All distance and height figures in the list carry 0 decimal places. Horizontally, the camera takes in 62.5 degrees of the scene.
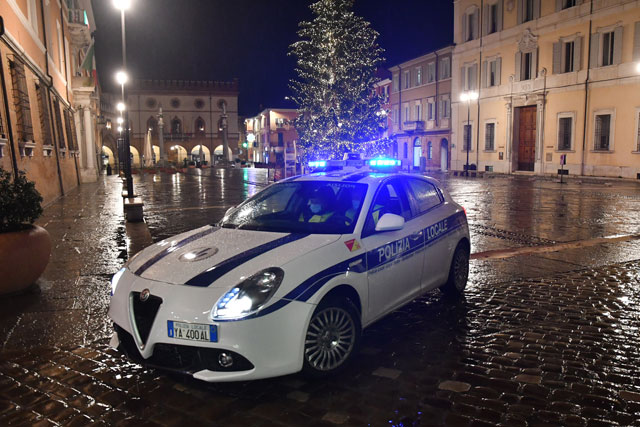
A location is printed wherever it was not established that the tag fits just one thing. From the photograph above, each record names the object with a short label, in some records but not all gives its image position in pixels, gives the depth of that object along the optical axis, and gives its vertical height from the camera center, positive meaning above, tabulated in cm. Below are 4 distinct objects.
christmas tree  3309 +398
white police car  354 -101
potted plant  593 -97
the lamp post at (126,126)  1509 +70
